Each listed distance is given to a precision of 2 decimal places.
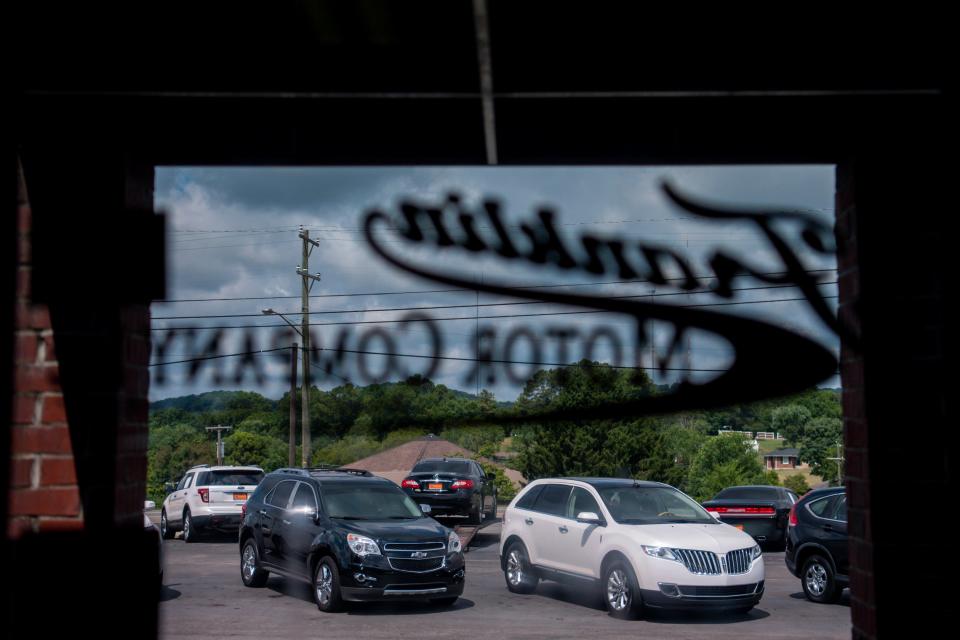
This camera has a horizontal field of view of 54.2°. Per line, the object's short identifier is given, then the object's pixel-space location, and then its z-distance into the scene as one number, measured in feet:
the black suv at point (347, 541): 38.63
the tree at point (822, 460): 198.35
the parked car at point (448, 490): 73.77
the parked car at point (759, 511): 61.93
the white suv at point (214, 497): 70.08
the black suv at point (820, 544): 41.06
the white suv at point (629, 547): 37.04
